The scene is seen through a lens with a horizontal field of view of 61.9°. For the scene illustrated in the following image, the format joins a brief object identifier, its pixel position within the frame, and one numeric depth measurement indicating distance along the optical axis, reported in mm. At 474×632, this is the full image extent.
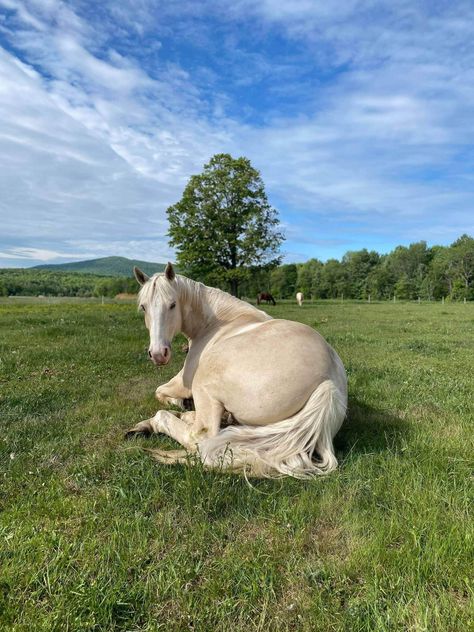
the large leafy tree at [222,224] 39844
